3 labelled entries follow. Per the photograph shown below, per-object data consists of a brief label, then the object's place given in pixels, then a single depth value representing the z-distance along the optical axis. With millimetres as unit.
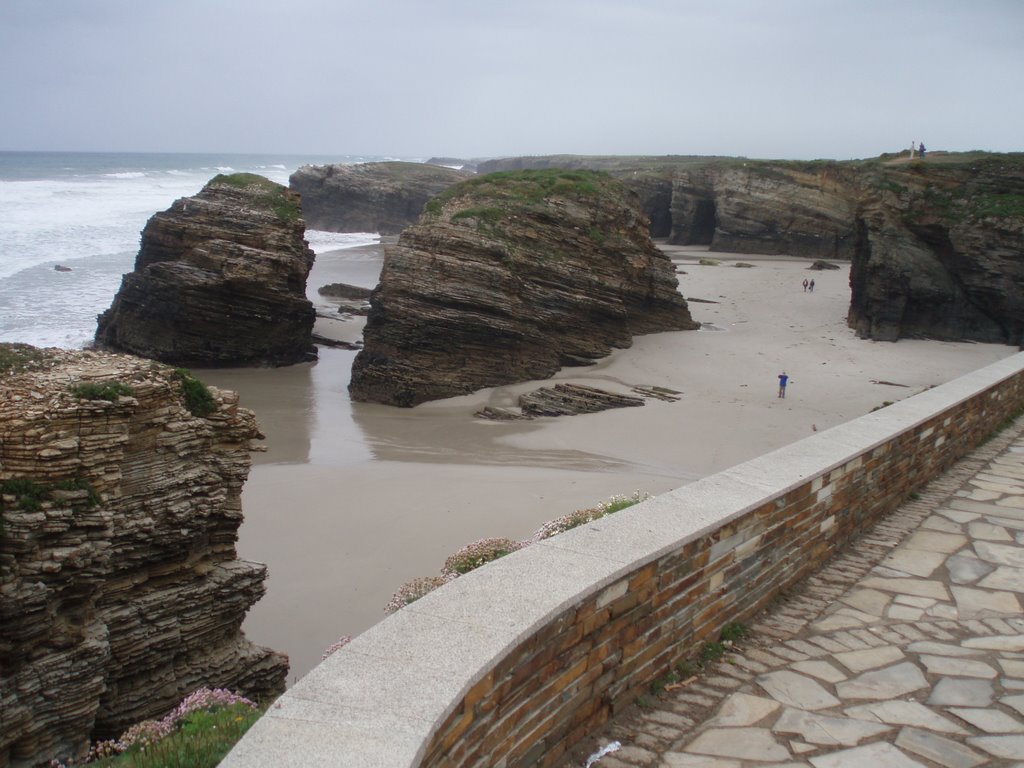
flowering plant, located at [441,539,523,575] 5730
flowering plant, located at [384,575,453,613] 5294
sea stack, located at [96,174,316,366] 18250
